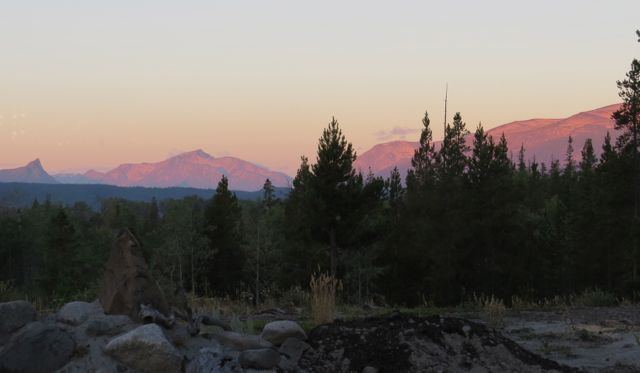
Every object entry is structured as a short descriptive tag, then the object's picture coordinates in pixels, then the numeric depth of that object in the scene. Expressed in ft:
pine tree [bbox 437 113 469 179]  161.38
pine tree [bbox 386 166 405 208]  146.03
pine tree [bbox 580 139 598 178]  220.74
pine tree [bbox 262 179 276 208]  299.99
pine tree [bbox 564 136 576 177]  362.12
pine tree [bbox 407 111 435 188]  171.12
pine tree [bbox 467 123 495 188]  115.96
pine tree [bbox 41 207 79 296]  165.27
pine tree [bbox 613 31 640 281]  103.14
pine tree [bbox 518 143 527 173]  351.91
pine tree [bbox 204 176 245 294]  153.79
